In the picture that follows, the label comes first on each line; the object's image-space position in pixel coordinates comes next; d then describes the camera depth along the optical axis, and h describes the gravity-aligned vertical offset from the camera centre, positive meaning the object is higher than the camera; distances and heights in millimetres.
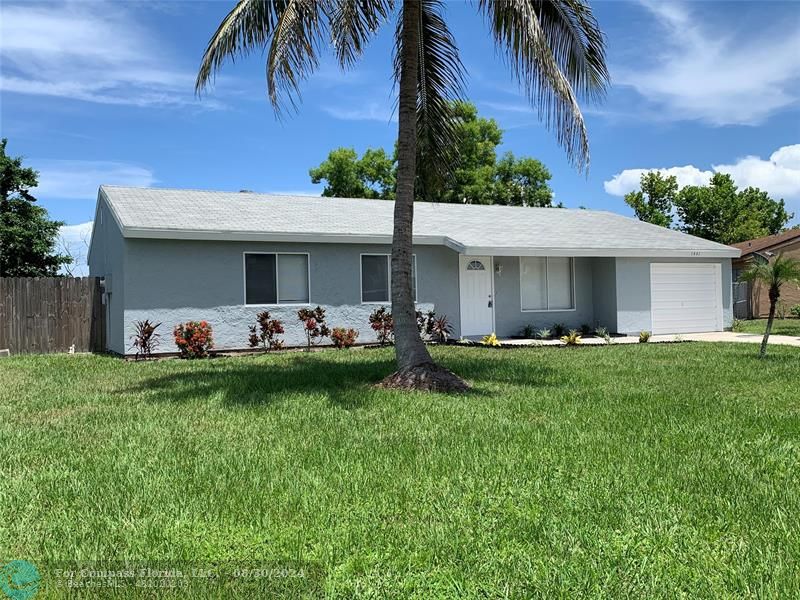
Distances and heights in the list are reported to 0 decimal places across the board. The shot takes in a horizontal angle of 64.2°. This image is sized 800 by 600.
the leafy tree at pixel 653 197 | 43969 +8228
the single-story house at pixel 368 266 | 14422 +1378
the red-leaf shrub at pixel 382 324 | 16016 -145
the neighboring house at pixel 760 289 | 26616 +1012
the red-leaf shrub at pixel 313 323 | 15469 -89
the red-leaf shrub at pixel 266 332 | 15008 -282
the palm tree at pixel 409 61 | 9148 +3847
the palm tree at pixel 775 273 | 12094 +768
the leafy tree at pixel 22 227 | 23875 +3651
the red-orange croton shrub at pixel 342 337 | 15719 -452
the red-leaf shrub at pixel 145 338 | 13695 -363
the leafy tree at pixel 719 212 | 42688 +6888
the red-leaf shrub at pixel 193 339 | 13969 -396
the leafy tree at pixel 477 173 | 37125 +8656
